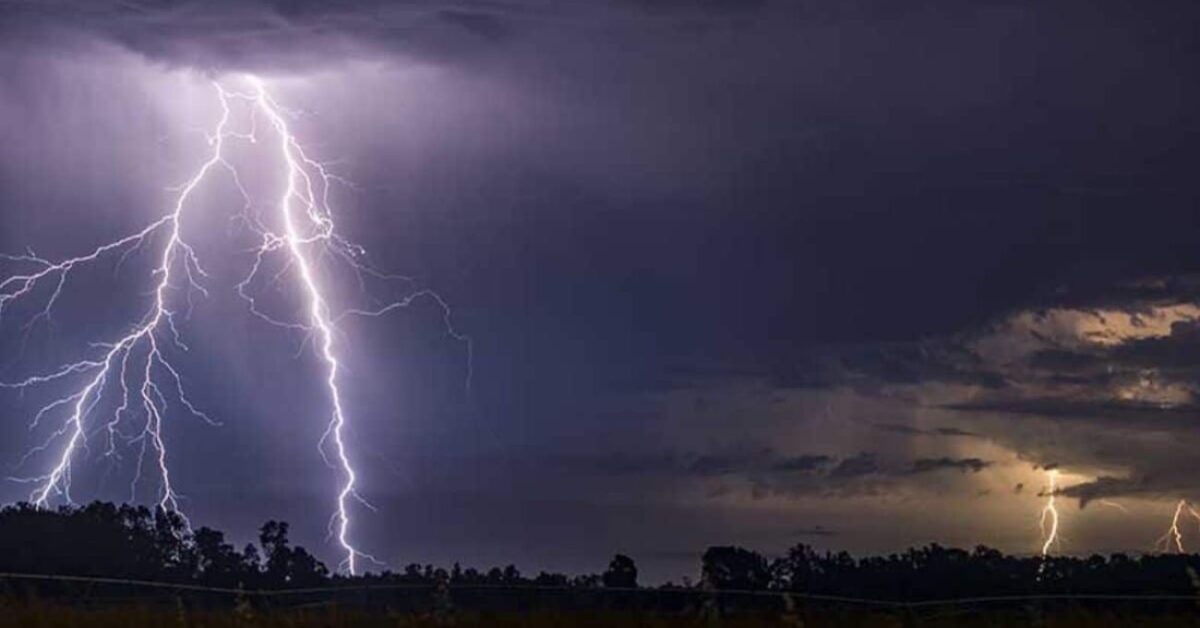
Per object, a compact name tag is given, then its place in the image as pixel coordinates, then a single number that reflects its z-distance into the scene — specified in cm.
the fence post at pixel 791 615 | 2458
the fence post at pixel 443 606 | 2558
